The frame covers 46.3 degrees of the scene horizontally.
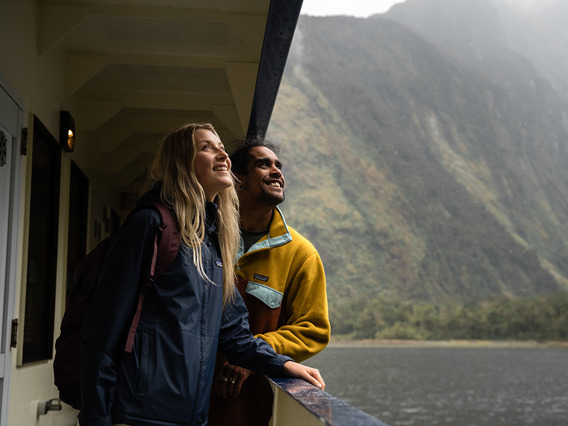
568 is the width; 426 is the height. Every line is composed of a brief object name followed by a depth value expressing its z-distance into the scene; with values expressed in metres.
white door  2.33
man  1.81
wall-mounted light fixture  3.37
